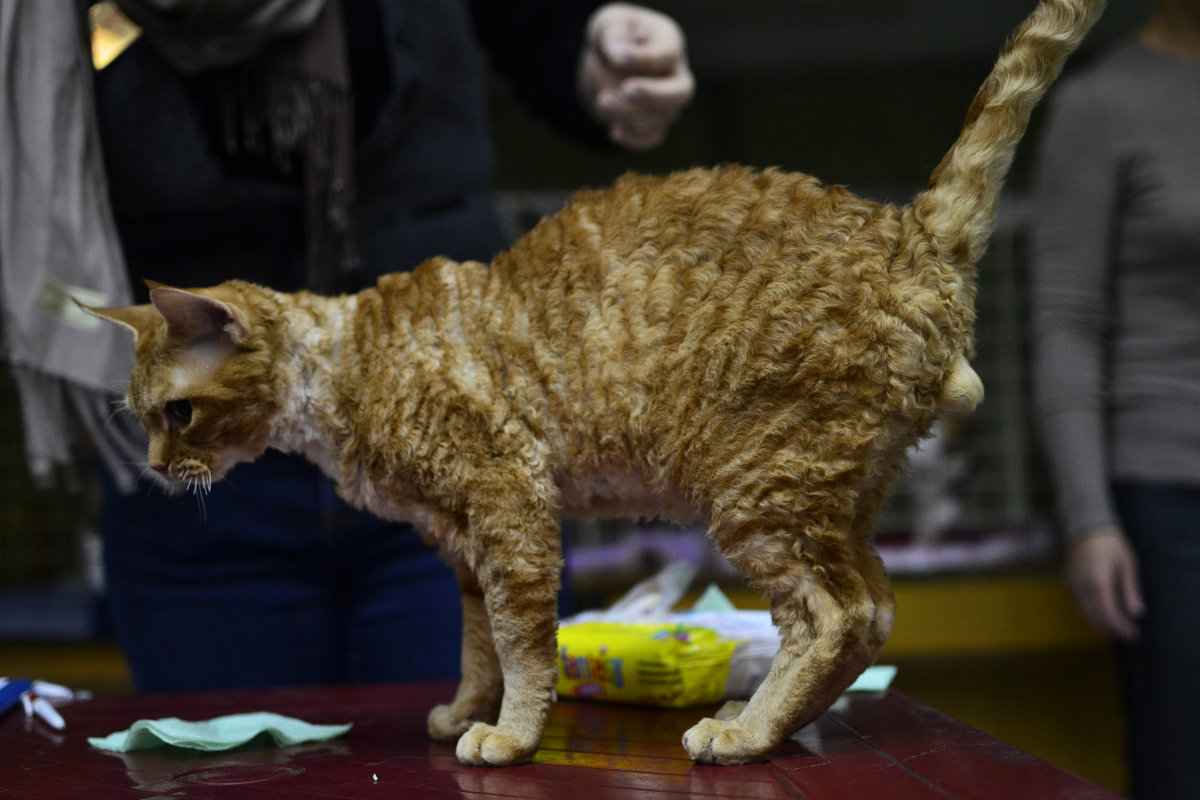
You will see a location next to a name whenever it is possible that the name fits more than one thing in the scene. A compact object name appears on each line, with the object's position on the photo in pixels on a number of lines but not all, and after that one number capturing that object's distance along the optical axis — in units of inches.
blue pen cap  43.1
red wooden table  28.1
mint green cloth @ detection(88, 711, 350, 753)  35.0
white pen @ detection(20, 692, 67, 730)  41.1
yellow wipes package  38.6
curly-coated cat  30.2
